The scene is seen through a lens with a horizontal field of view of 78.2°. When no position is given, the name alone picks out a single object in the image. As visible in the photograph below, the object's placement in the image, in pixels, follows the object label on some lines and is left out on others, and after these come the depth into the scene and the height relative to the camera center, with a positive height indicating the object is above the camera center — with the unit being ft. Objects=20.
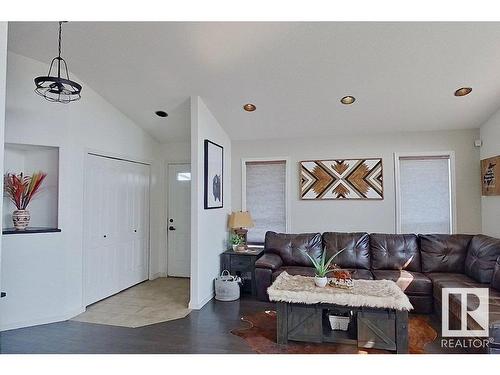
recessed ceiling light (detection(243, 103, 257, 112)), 13.46 +4.18
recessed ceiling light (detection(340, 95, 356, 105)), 12.60 +4.22
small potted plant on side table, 15.31 -2.05
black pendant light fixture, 8.37 +3.54
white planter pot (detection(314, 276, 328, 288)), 9.55 -2.50
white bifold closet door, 13.15 -1.14
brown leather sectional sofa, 11.50 -2.51
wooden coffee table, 8.60 -3.26
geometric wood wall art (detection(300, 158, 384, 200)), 15.31 +1.13
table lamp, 15.43 -1.07
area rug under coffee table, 8.78 -4.29
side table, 14.43 -3.03
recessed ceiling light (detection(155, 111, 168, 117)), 14.44 +4.18
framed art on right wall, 12.62 +1.08
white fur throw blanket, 8.58 -2.70
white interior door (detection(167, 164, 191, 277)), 17.38 -1.04
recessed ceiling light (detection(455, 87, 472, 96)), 11.57 +4.19
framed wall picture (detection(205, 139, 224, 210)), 13.32 +1.23
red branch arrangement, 10.97 +0.55
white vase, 10.86 -0.59
